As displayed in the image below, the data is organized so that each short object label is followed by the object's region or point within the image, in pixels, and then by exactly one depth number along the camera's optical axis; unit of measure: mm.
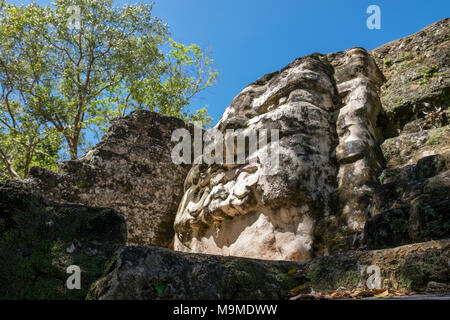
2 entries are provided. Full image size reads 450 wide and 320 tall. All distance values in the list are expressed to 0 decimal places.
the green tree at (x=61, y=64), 10828
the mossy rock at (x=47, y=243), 2164
